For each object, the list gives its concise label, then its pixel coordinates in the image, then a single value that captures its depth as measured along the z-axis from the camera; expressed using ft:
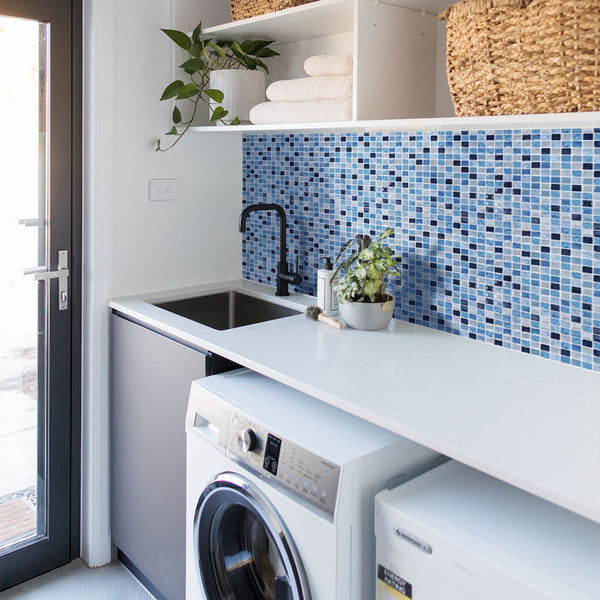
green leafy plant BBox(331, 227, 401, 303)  6.84
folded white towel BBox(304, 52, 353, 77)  6.43
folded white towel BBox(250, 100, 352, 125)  6.43
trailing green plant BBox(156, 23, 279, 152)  7.91
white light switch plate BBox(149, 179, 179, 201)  8.43
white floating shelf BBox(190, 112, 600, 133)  4.72
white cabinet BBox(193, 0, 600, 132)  6.16
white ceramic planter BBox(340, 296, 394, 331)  6.89
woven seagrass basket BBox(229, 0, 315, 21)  7.14
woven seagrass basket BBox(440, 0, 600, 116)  4.56
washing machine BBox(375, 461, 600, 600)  3.96
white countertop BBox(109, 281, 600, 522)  4.24
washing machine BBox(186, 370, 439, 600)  4.93
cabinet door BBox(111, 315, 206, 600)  7.13
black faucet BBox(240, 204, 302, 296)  8.20
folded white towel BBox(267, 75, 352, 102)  6.42
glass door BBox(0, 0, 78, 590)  7.44
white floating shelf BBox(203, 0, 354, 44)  6.51
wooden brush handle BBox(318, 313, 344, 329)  7.09
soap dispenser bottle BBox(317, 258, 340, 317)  7.37
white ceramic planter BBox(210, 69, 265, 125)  7.97
